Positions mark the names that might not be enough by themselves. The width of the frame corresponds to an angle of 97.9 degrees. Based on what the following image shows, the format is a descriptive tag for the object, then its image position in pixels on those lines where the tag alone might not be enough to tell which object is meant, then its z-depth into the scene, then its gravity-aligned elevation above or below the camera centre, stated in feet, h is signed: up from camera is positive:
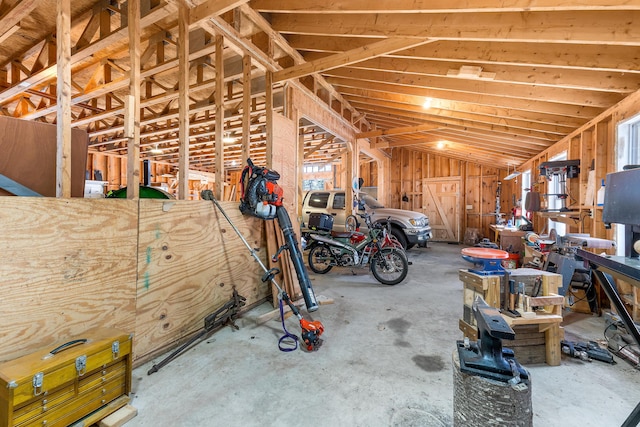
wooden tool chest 4.12 -2.89
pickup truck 21.42 -0.35
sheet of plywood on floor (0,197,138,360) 5.03 -1.25
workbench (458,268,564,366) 7.11 -2.89
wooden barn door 30.94 +0.79
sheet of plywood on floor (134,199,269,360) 7.23 -1.74
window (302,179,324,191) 42.45 +4.28
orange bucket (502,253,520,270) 14.98 -2.72
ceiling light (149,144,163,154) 29.34 +6.30
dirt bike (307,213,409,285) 14.73 -2.27
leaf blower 9.35 +0.23
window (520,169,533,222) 24.54 +3.00
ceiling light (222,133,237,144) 24.14 +6.41
